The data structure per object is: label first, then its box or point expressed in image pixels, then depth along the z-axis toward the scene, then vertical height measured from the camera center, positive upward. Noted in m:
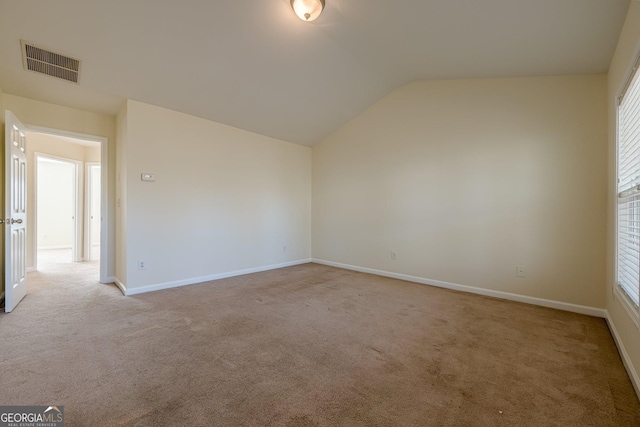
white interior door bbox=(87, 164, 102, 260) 6.21 +0.19
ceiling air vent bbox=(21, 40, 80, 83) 2.64 +1.49
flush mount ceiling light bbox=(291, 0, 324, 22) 2.43 +1.82
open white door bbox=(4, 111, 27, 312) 2.95 +0.02
